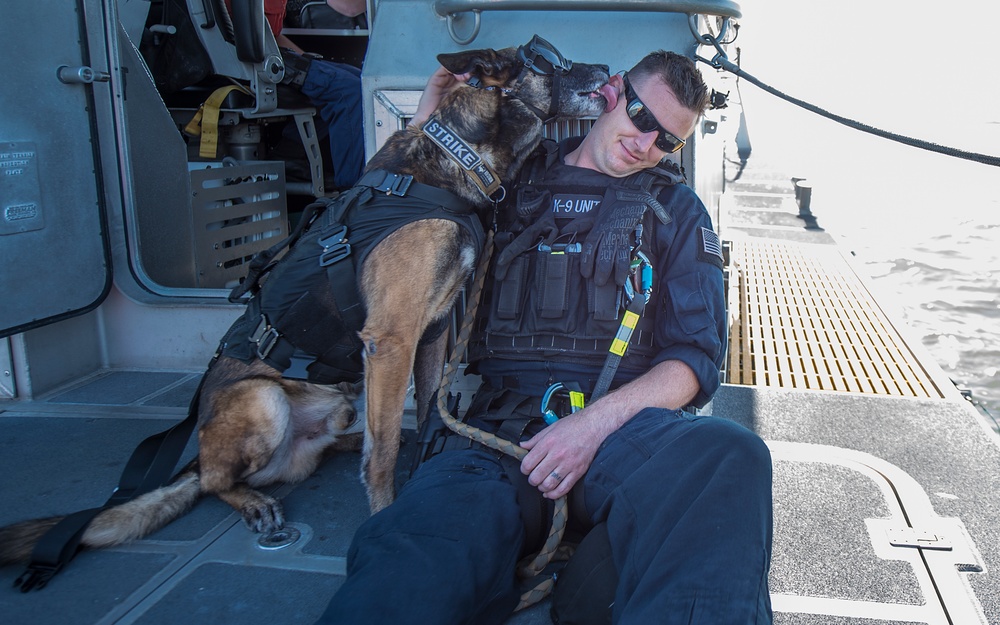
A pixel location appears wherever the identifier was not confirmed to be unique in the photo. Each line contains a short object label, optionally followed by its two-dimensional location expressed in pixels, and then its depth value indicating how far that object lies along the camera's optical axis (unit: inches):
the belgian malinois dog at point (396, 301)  81.2
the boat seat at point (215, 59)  146.6
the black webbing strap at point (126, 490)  72.0
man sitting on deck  53.0
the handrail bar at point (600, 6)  87.3
